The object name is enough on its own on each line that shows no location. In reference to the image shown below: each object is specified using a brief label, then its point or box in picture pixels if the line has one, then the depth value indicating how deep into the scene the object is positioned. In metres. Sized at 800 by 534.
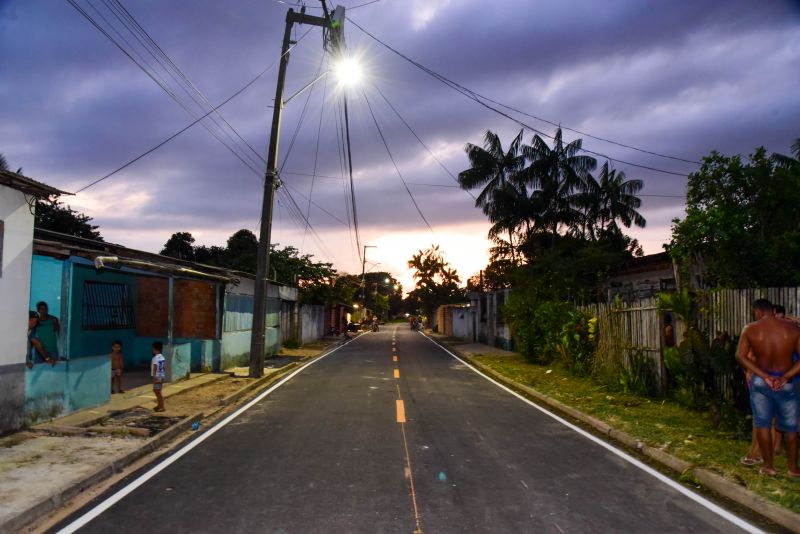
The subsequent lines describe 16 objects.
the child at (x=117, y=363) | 12.80
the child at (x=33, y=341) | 9.15
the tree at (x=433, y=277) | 68.82
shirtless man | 6.34
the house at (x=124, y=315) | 9.80
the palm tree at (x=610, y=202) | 37.81
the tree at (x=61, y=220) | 29.53
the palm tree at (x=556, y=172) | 37.09
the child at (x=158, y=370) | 10.34
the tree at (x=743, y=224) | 11.77
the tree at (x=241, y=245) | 50.25
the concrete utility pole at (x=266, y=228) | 16.59
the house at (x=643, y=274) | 23.86
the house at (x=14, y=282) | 8.44
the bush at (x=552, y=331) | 16.98
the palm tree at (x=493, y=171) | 37.84
